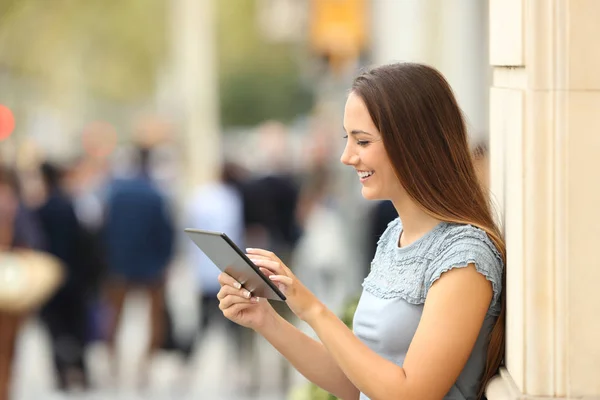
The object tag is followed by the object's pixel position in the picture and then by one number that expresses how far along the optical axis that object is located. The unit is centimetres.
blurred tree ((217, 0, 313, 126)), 4984
